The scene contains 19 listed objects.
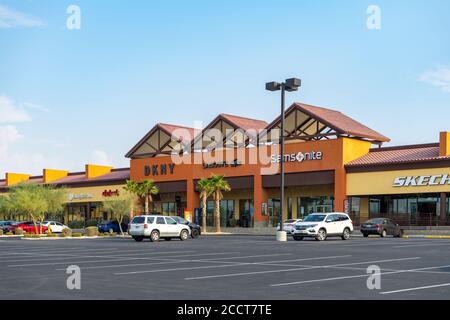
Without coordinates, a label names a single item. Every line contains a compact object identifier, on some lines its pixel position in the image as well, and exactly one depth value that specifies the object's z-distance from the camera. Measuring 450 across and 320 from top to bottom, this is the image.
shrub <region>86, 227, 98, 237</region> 50.53
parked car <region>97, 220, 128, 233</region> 58.38
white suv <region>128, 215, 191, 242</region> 37.81
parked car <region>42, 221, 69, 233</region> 62.59
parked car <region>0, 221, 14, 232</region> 61.28
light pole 36.22
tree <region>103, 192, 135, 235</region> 58.94
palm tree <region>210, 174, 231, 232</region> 60.50
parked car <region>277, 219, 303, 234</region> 45.65
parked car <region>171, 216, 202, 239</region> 40.94
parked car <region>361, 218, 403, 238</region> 43.16
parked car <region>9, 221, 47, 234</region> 60.72
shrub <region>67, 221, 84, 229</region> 76.69
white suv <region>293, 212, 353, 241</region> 36.62
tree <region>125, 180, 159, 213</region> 66.44
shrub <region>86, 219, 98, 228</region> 75.56
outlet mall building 52.28
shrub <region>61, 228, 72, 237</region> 49.41
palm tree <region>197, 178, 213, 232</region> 60.69
